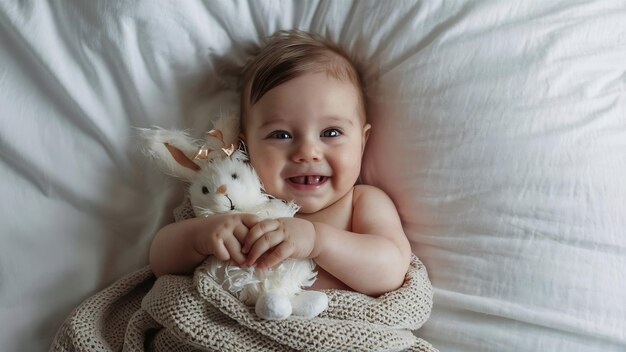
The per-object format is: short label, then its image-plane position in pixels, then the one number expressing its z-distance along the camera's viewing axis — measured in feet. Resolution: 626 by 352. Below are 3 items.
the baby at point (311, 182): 3.12
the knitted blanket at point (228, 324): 2.94
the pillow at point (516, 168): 3.19
